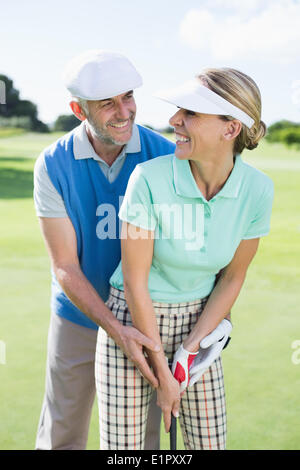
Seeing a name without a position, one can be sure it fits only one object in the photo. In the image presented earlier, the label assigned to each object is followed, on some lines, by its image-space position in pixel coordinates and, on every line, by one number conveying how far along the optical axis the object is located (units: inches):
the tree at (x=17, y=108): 861.2
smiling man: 70.7
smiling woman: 60.2
